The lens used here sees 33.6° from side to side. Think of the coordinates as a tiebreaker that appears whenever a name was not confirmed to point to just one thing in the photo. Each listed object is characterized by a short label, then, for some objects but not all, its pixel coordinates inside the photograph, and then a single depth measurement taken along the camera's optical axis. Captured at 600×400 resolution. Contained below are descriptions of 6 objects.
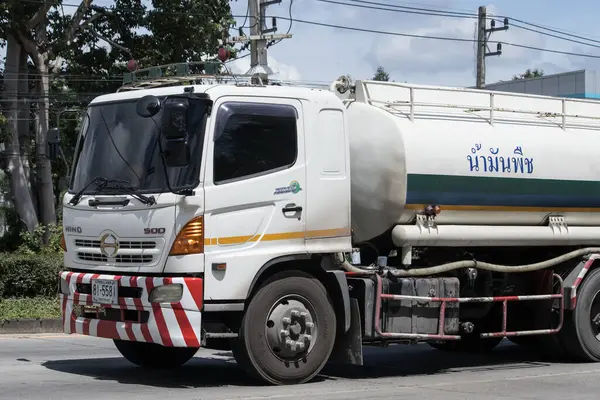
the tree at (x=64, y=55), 26.11
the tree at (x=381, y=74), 75.56
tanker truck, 8.97
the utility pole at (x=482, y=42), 32.97
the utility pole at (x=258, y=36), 23.41
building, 40.72
